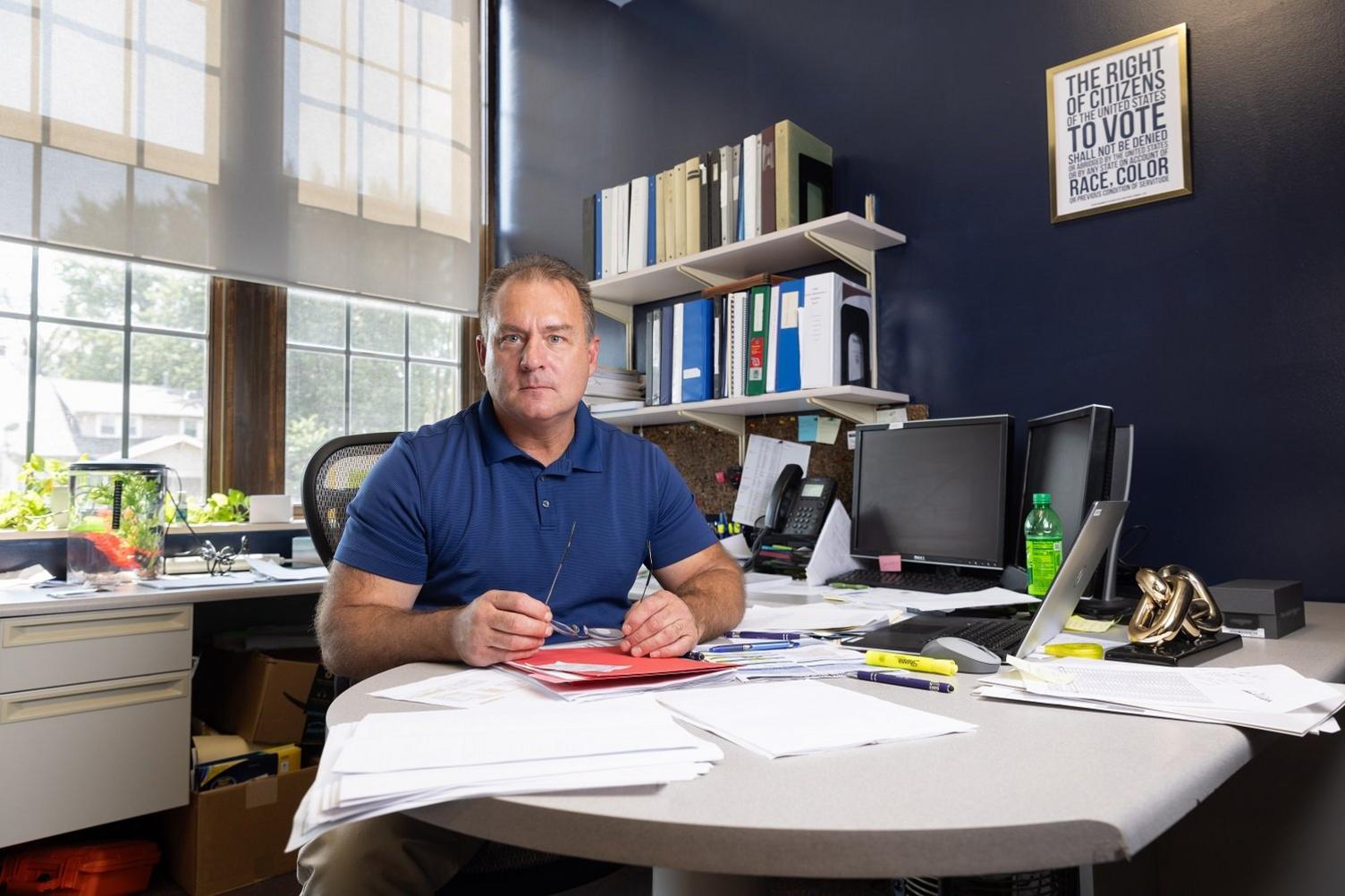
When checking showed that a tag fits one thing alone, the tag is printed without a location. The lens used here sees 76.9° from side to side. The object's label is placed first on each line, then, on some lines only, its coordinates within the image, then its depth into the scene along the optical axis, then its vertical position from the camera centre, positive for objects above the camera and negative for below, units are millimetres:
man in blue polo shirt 1175 -84
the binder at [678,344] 2547 +378
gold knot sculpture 1081 -185
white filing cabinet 1890 -582
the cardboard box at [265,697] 2311 -639
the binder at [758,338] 2311 +359
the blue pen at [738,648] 1115 -239
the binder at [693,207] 2518 +784
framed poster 1774 +745
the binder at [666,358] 2607 +343
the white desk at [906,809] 521 -227
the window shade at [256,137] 2576 +1149
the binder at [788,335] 2227 +355
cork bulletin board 2363 +43
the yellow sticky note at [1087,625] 1308 -243
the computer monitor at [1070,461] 1489 +13
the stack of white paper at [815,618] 1302 -240
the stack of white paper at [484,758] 583 -220
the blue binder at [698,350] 2479 +352
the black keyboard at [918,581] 1774 -247
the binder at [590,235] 2898 +804
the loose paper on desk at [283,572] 2377 -300
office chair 1701 -25
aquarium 2324 -157
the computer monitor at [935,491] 1893 -53
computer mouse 987 -220
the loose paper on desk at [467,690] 861 -236
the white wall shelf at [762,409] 2158 +174
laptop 1051 -211
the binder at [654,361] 2646 +339
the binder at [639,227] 2697 +775
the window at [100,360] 2541 +347
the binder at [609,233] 2805 +783
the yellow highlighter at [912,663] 978 -230
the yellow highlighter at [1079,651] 1078 -236
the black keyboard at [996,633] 1087 -223
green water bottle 1560 -143
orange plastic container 1975 -949
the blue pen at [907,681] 901 -234
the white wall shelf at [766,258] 2182 +604
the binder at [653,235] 2666 +737
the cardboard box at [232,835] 2066 -918
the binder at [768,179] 2281 +786
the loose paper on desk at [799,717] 701 -227
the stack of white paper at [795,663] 993 -239
